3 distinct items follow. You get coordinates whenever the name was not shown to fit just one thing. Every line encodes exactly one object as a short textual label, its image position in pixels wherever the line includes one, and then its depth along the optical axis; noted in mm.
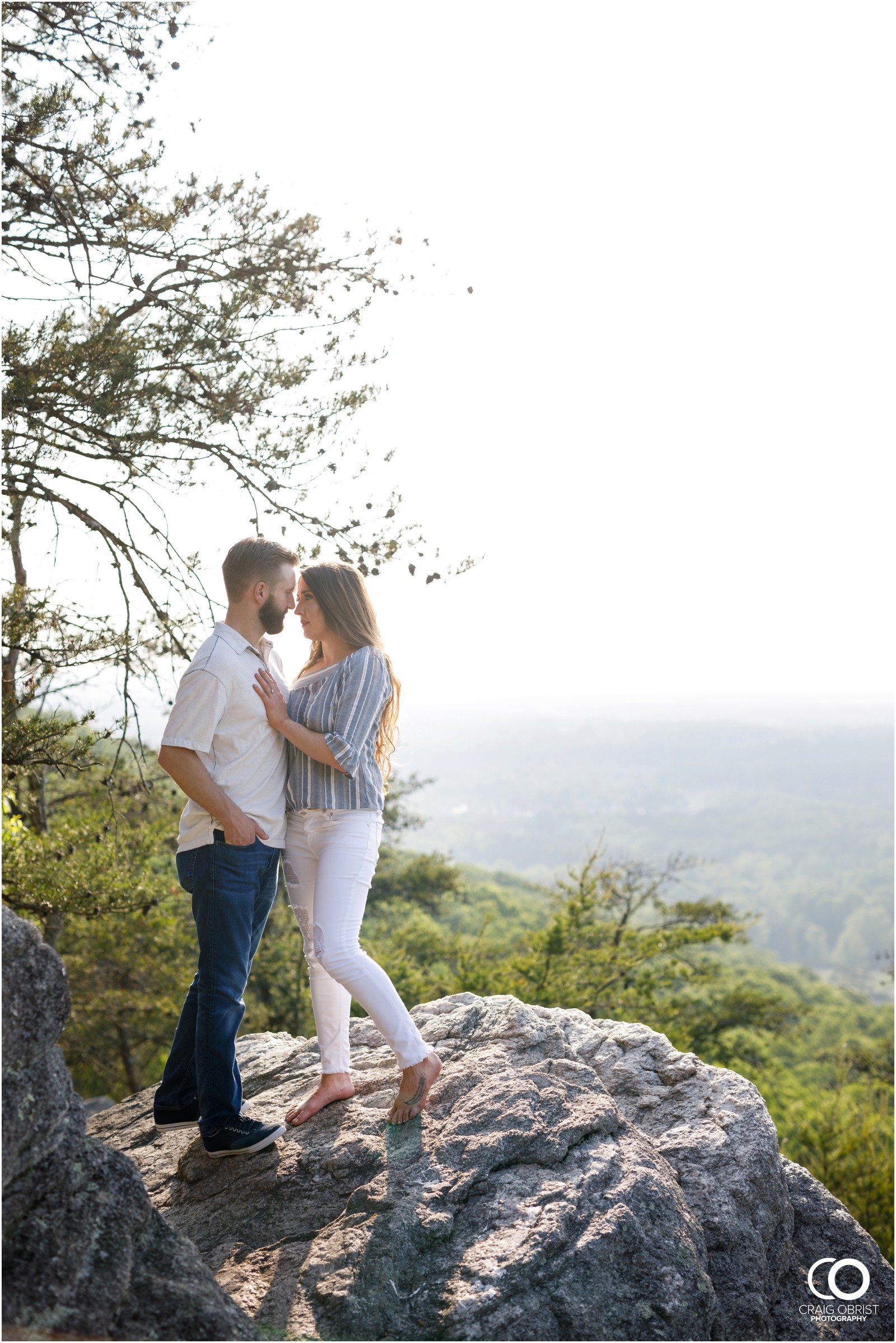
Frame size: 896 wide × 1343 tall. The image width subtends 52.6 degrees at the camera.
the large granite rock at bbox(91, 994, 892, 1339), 2520
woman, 3197
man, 3129
